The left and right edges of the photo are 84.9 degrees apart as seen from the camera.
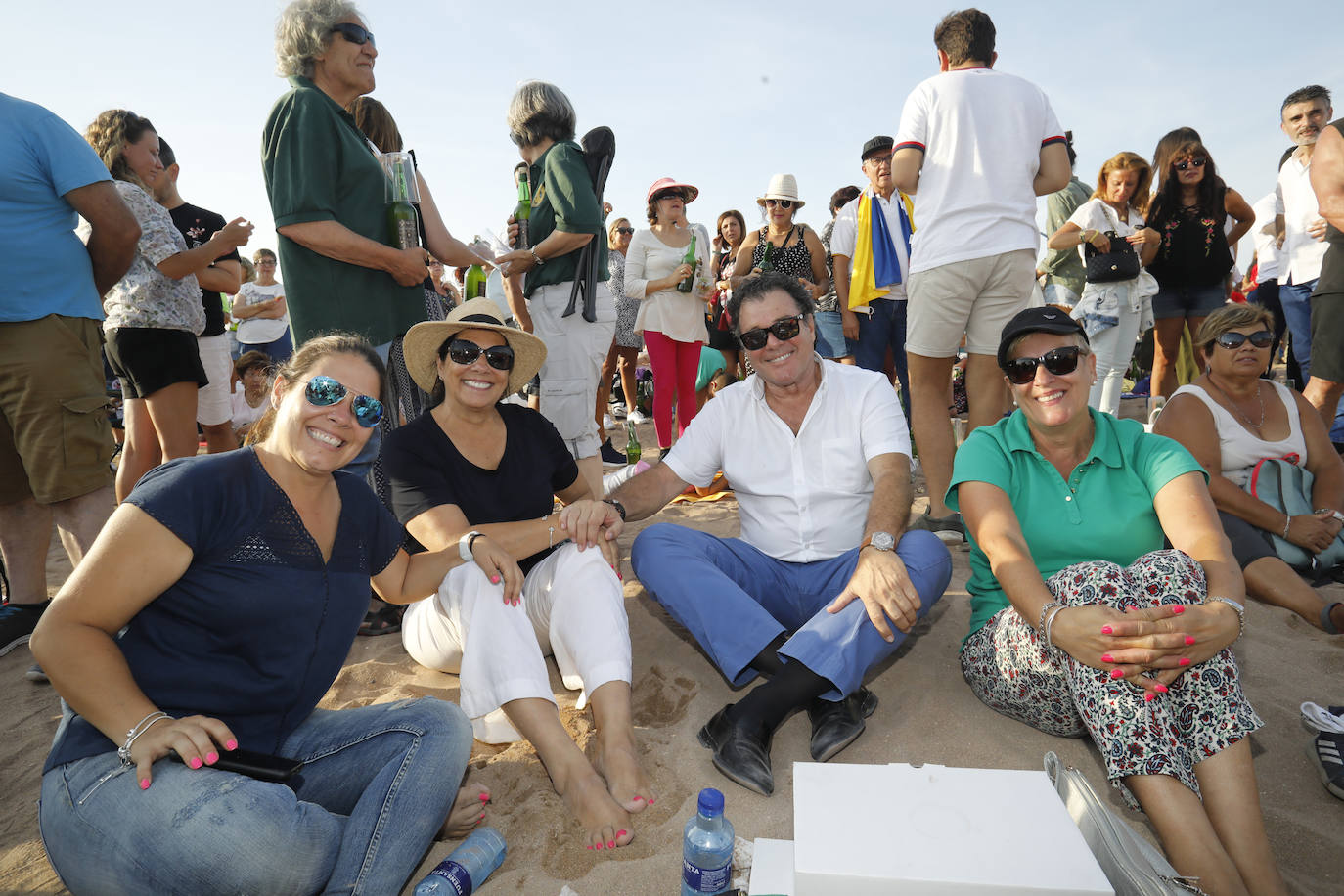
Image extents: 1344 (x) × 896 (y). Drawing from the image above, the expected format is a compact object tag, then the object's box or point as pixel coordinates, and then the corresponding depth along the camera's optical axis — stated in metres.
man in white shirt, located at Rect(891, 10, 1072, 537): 3.76
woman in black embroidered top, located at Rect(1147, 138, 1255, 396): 5.24
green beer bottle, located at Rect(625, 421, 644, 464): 6.76
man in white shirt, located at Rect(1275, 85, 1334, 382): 5.01
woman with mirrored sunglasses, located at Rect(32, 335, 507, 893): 1.61
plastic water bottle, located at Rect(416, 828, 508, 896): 1.86
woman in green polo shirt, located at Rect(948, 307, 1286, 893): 1.82
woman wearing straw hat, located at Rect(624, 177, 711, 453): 6.02
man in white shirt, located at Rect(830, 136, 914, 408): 5.55
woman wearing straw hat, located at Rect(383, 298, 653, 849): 2.26
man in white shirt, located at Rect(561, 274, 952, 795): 2.44
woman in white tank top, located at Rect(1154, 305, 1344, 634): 3.39
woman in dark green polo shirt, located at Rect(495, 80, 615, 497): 4.07
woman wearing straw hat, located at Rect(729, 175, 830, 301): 6.51
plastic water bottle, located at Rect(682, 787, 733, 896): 1.72
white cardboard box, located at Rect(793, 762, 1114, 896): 1.27
